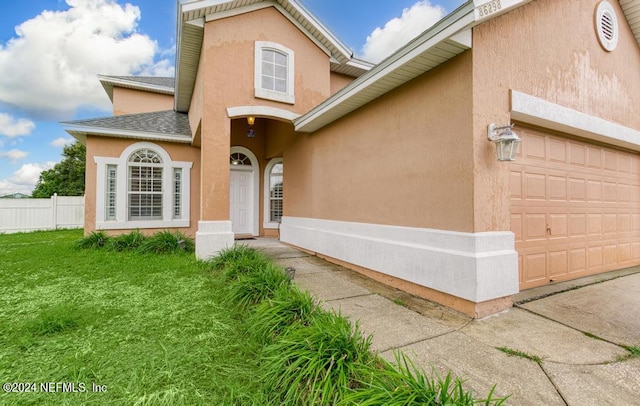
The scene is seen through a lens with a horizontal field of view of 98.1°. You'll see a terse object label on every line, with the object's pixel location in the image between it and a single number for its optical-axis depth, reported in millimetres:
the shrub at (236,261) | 4820
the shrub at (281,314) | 2869
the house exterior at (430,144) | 3535
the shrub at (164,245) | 7098
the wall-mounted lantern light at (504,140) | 3336
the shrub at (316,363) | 1981
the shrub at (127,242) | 7375
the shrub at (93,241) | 7629
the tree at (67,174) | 24734
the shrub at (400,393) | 1662
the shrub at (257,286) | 3717
